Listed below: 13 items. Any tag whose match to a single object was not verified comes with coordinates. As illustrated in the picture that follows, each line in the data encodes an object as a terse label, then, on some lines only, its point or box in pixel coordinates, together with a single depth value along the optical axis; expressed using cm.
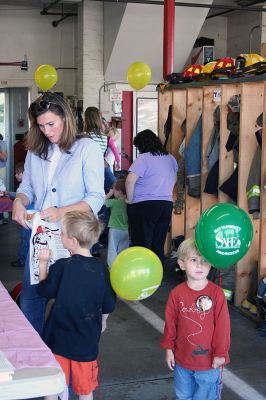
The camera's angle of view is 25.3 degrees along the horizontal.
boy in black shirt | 263
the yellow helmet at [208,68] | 570
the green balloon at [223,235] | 261
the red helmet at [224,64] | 542
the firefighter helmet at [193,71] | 609
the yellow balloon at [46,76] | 921
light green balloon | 261
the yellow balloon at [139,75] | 784
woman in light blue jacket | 292
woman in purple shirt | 546
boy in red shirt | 266
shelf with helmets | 470
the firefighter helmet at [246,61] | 507
